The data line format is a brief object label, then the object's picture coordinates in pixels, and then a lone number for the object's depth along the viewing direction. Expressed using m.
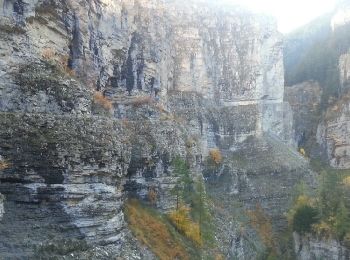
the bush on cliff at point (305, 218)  55.19
